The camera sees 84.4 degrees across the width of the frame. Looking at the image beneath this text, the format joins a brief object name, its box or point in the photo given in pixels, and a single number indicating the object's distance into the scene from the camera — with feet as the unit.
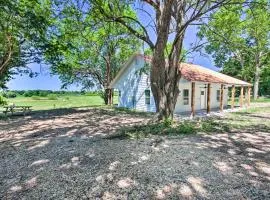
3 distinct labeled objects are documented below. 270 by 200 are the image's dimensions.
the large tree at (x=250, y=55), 70.40
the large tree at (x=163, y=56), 22.01
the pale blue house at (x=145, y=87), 41.04
